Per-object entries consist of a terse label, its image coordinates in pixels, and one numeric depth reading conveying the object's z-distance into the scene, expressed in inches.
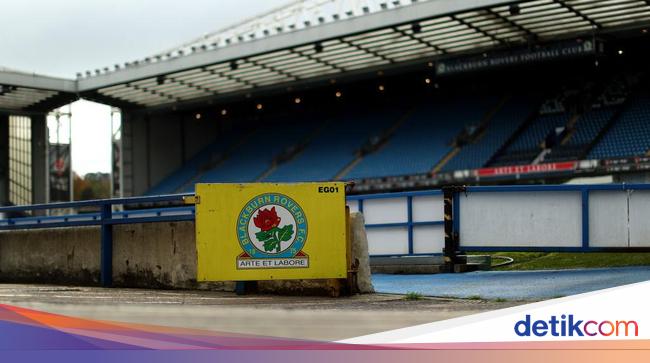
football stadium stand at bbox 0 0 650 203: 1391.5
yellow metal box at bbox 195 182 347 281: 382.3
